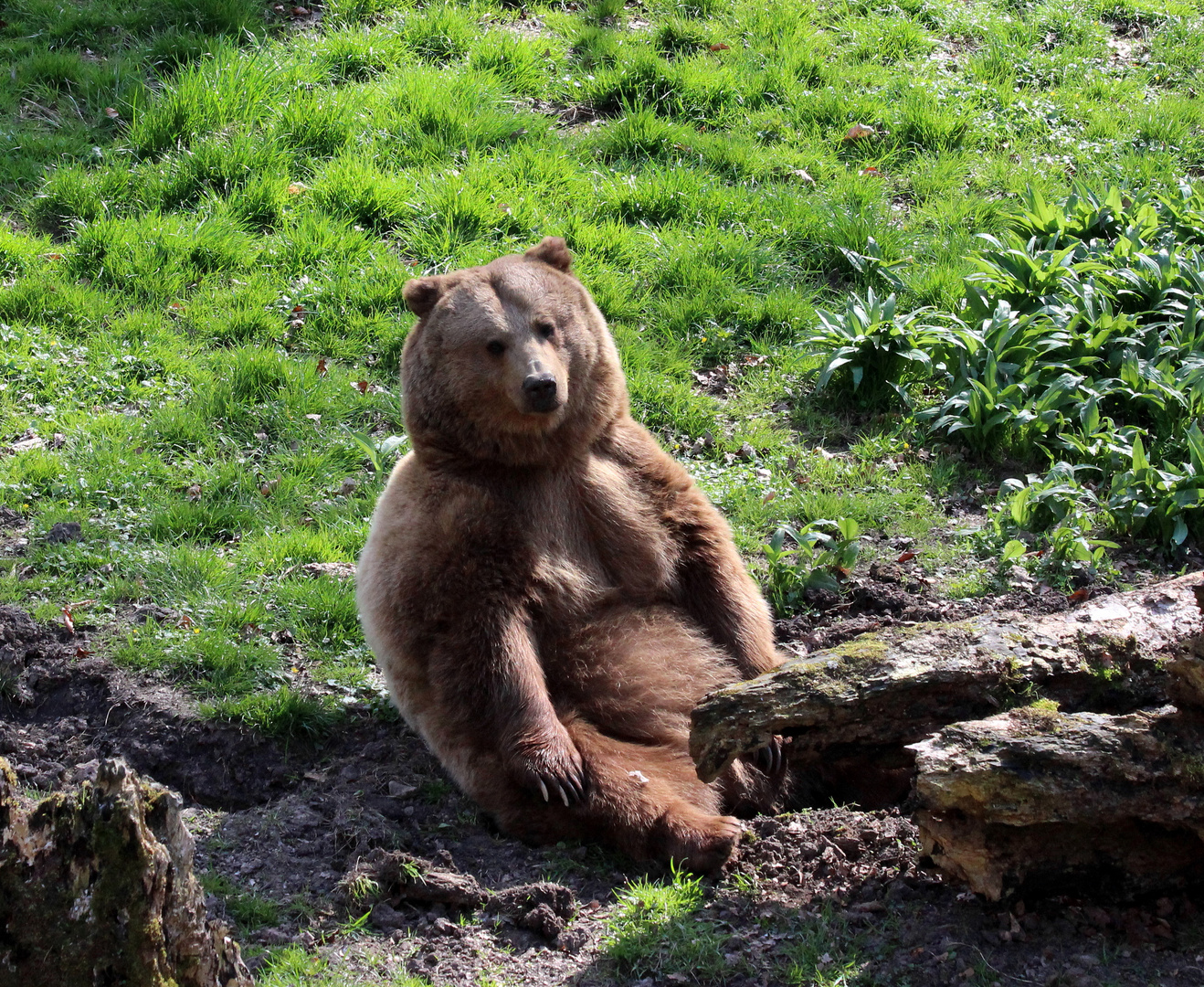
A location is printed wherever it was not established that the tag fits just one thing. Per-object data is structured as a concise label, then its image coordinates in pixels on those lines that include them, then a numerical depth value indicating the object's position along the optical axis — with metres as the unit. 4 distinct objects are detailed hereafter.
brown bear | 8.84
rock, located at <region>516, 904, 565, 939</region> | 7.58
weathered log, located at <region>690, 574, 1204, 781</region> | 7.93
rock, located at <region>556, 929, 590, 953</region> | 7.48
